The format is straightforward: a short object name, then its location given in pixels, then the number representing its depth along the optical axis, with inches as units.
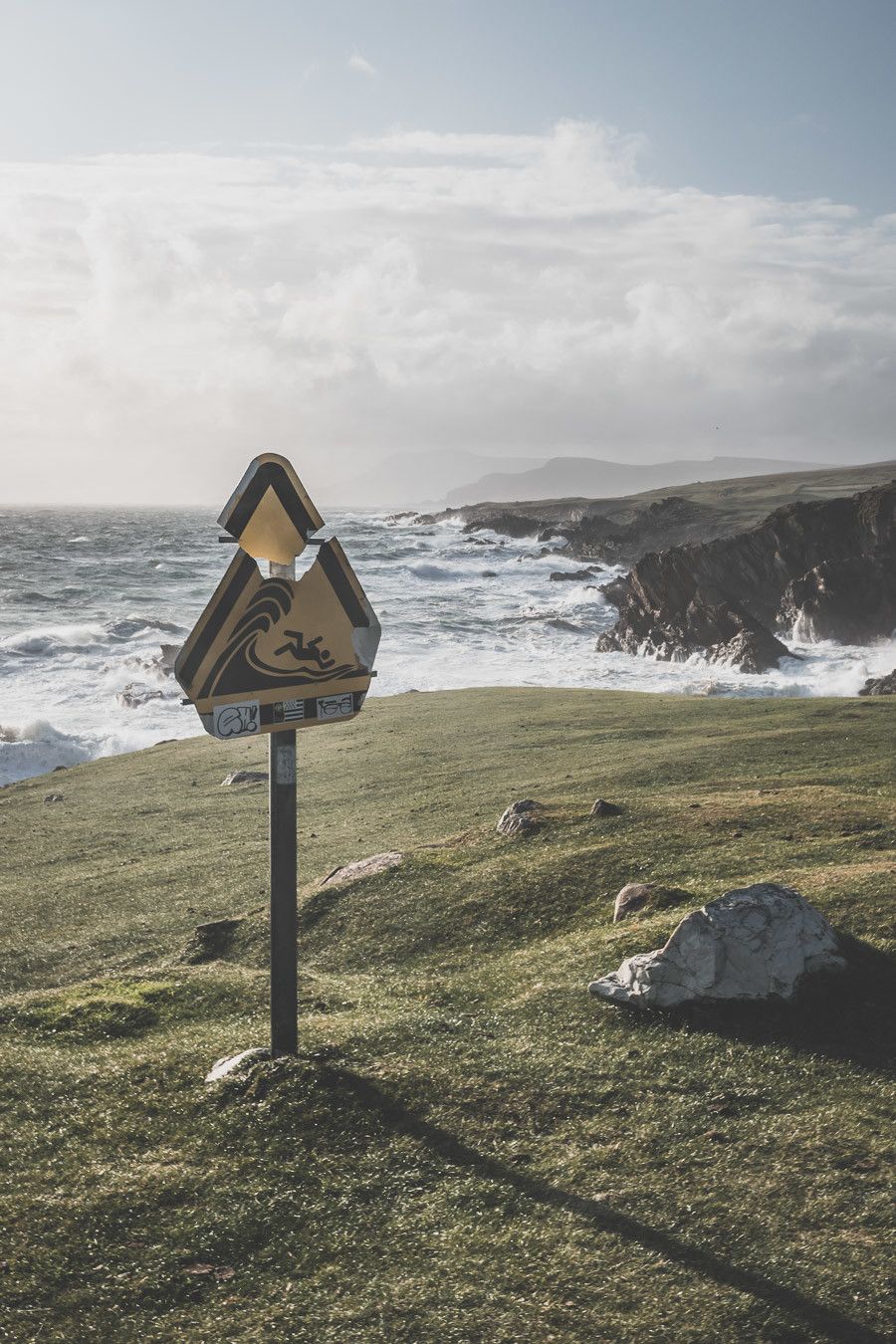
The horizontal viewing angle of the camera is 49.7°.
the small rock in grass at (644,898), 430.3
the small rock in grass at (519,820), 583.5
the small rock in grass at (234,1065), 308.3
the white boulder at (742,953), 329.7
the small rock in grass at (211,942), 490.9
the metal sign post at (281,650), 283.0
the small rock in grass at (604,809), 594.5
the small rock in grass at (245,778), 977.5
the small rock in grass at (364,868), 547.2
